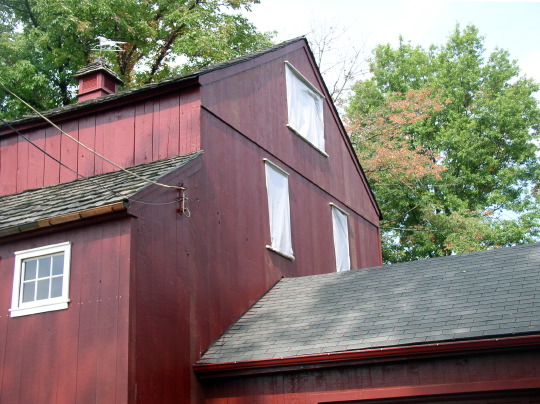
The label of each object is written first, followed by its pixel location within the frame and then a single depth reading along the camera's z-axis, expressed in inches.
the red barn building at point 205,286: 351.3
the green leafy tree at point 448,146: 1072.2
